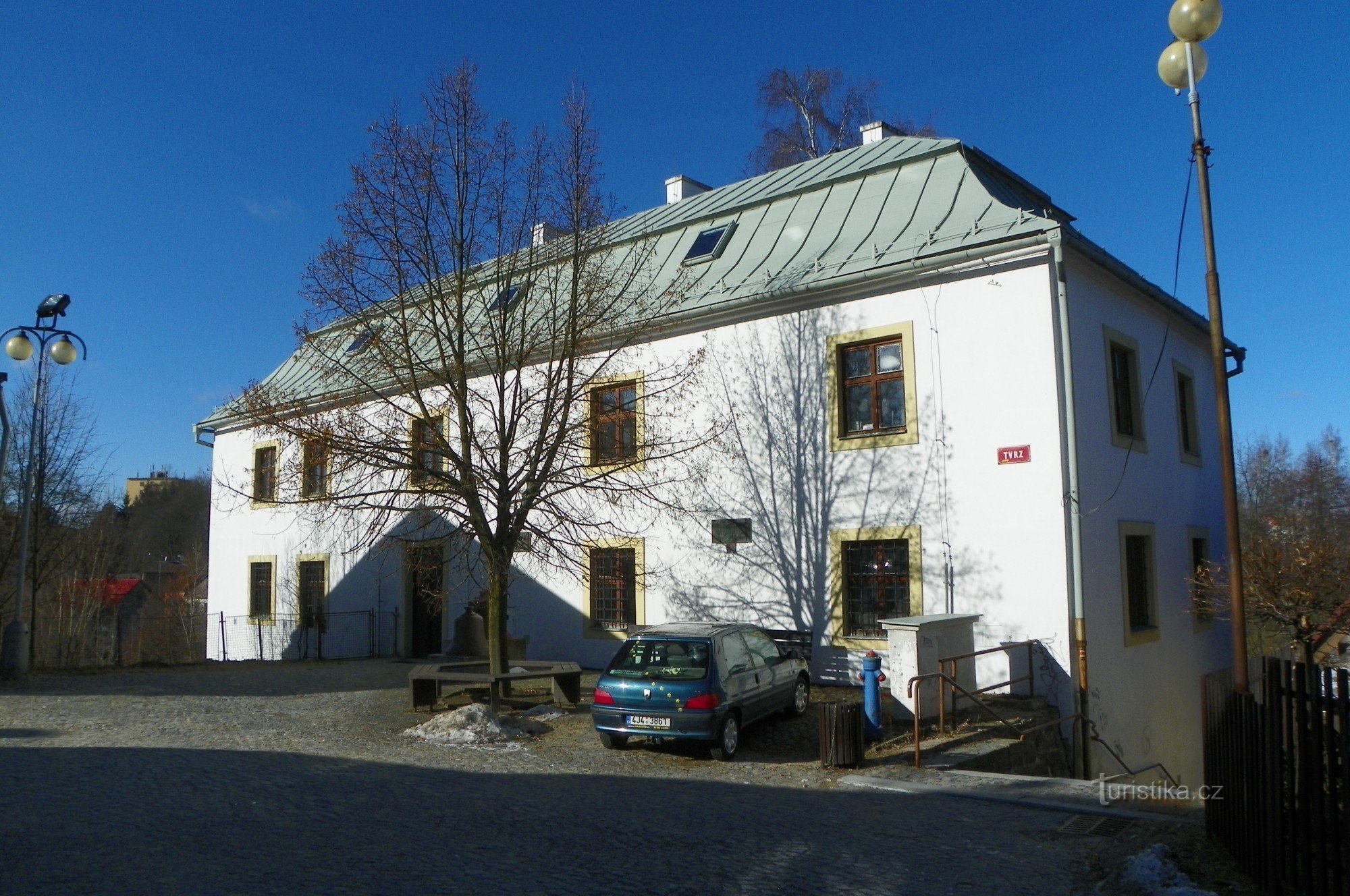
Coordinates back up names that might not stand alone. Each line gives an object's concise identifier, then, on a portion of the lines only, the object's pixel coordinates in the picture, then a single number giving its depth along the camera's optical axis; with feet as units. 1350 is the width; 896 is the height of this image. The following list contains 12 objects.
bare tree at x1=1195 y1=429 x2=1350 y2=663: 55.83
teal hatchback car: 35.60
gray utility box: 40.24
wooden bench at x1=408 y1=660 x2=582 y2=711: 44.42
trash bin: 34.76
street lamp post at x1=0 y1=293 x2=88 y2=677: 51.11
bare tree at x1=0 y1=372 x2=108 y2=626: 78.12
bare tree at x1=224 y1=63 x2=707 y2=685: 46.29
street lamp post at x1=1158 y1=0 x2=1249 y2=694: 29.14
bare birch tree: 103.04
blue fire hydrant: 37.58
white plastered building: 46.06
